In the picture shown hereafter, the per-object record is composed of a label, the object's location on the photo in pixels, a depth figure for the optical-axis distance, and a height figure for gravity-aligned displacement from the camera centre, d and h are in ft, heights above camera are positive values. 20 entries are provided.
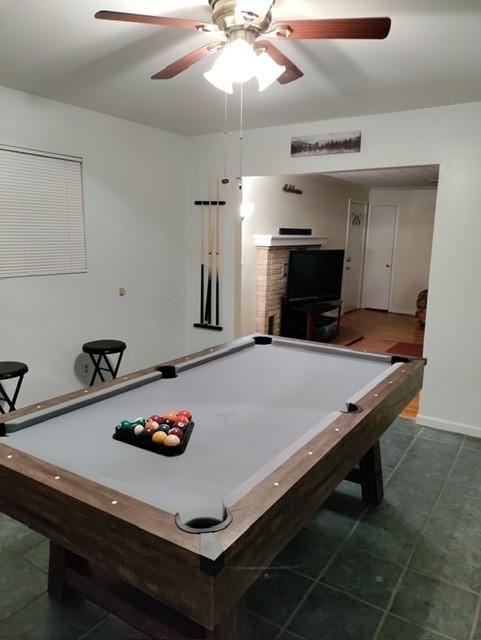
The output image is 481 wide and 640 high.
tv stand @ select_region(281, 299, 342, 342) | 19.89 -3.46
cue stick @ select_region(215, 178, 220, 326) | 15.34 -0.74
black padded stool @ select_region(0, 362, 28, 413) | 9.39 -2.82
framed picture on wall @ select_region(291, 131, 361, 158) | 12.42 +2.68
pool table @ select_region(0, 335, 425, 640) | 3.52 -2.35
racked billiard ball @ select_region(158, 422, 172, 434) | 5.32 -2.19
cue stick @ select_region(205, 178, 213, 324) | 15.42 -1.34
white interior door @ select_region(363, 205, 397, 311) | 28.89 -0.77
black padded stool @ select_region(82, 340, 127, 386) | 11.65 -2.88
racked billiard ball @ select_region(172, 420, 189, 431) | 5.45 -2.19
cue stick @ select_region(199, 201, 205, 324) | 15.68 -0.63
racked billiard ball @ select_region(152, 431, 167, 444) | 5.15 -2.20
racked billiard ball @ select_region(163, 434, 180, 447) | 5.10 -2.22
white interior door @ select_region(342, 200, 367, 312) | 27.55 -0.79
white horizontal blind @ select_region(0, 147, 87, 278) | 10.75 +0.48
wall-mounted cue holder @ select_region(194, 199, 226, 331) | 15.44 -0.90
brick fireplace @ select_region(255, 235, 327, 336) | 18.90 -1.55
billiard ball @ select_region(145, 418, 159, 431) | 5.34 -2.16
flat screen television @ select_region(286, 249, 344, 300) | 20.16 -1.52
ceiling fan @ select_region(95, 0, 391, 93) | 5.47 +2.60
